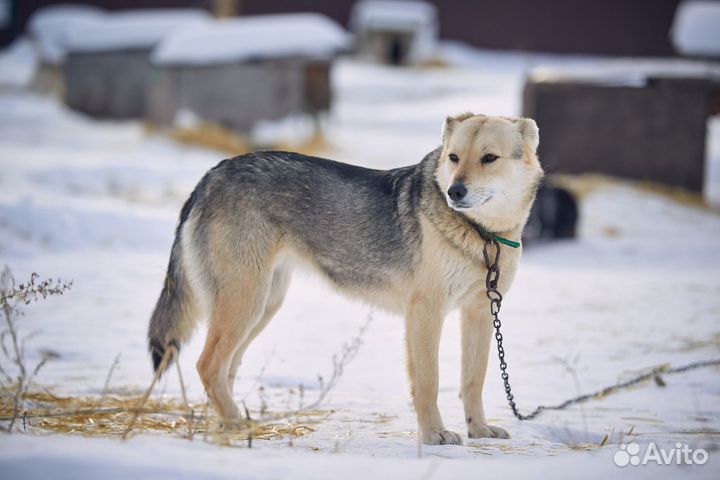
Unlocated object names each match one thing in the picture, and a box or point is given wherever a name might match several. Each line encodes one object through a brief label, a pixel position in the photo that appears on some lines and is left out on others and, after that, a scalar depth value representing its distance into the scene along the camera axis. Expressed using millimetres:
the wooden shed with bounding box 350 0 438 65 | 34125
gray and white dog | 3994
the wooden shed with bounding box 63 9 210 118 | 22141
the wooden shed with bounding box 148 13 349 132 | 17969
